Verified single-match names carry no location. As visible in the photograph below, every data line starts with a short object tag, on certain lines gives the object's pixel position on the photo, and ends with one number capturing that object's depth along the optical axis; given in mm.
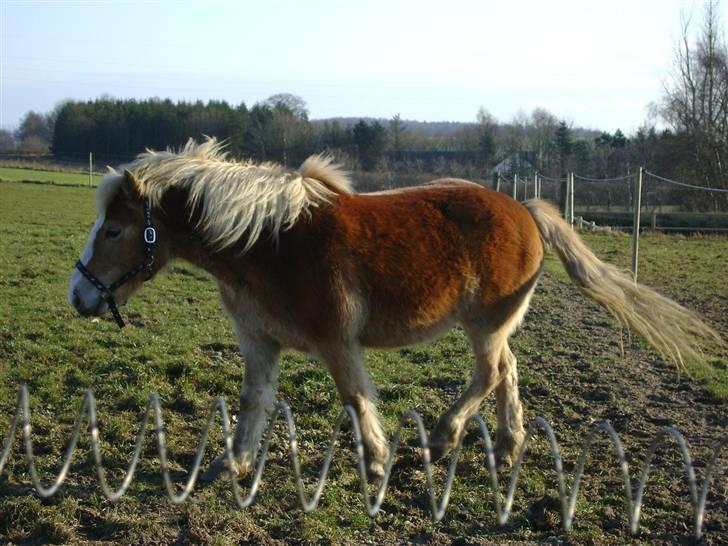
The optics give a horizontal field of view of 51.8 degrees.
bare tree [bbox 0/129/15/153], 84081
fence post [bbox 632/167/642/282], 12750
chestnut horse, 4262
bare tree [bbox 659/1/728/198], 31281
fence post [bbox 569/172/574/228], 19622
